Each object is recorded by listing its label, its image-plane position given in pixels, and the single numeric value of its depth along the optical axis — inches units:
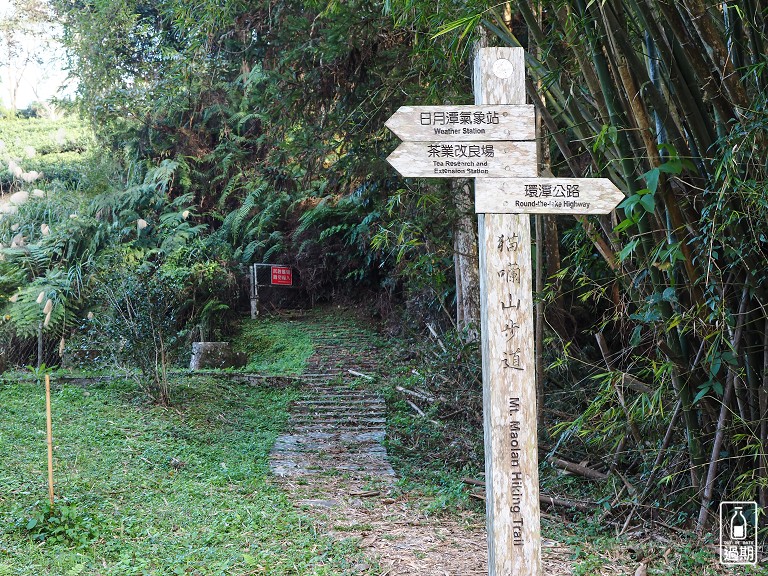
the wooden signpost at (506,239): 108.0
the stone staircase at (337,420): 245.6
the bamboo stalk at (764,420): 131.6
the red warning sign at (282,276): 545.6
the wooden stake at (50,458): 171.0
